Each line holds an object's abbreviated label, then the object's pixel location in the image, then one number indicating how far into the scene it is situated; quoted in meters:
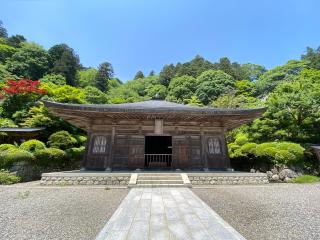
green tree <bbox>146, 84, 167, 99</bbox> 59.06
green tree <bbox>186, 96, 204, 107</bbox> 44.00
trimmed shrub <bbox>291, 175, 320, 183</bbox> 14.54
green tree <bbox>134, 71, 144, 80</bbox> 86.35
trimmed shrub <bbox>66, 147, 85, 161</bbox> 20.38
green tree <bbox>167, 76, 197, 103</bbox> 52.12
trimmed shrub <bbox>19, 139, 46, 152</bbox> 18.62
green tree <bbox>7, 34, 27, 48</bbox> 62.32
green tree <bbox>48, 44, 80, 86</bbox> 54.78
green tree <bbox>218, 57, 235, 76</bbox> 60.20
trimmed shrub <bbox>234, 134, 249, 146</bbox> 23.09
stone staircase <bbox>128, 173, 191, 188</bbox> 10.71
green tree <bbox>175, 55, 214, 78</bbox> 63.38
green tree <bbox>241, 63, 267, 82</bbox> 70.81
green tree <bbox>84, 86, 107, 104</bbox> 45.56
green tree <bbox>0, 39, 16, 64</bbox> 50.75
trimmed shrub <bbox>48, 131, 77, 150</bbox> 21.44
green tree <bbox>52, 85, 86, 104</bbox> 28.75
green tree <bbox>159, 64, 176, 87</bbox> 68.12
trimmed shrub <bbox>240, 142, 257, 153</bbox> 20.06
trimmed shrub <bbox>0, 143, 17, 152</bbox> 17.46
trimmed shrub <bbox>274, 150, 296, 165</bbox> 17.50
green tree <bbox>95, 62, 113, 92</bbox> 67.00
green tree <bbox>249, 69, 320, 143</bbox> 20.64
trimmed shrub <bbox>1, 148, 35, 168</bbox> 15.23
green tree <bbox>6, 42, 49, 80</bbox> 49.31
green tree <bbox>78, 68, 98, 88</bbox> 62.22
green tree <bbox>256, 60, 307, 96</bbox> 52.47
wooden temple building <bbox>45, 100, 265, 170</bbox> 13.66
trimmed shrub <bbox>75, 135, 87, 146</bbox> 24.35
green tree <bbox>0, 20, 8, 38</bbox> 72.85
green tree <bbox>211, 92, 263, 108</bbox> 34.09
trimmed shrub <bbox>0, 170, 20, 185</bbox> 13.72
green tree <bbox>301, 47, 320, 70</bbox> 54.62
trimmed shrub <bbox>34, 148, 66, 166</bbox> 17.39
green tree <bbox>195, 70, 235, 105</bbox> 48.72
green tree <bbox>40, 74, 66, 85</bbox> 46.20
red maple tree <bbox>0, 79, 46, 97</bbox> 29.37
